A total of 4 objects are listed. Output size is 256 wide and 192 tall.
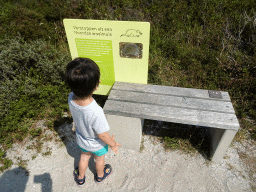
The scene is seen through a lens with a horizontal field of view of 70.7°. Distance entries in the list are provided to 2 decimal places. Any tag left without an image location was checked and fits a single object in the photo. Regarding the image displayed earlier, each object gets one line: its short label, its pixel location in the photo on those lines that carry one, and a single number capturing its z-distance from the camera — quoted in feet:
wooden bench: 7.34
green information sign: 8.02
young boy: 4.89
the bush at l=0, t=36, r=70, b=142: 10.35
